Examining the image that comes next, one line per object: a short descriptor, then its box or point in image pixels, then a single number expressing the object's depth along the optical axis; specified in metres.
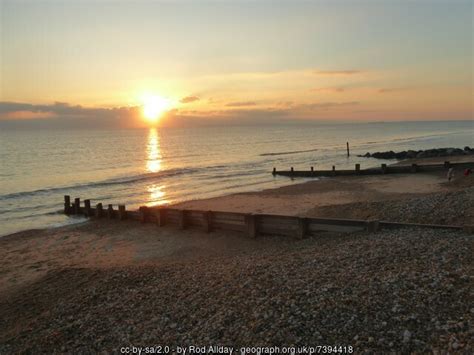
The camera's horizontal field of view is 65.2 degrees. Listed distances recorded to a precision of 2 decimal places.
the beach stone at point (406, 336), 5.67
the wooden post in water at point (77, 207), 25.28
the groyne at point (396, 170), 31.53
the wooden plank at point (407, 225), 11.02
